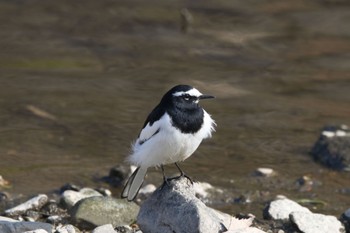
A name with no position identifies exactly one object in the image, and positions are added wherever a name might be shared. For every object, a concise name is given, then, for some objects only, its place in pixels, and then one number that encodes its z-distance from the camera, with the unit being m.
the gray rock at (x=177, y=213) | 13.67
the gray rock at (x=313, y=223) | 15.89
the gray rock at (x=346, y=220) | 16.42
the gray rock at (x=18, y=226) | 14.87
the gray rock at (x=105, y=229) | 15.17
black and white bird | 14.44
